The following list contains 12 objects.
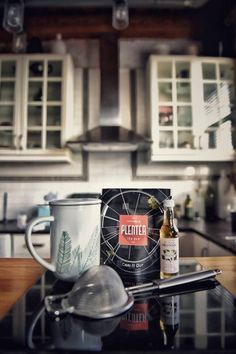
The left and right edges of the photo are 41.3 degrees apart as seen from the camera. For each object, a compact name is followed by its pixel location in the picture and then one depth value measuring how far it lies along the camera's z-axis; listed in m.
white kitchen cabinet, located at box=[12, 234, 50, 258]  2.28
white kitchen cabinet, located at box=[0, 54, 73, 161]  2.57
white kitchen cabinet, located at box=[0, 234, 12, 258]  2.24
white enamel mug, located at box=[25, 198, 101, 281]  0.59
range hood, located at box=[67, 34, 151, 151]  2.53
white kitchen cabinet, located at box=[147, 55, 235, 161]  2.58
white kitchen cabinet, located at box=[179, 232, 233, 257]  1.92
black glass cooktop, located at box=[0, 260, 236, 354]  0.39
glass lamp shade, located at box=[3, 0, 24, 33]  2.10
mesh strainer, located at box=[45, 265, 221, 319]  0.46
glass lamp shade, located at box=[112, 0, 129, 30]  2.12
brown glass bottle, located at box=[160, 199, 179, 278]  0.65
